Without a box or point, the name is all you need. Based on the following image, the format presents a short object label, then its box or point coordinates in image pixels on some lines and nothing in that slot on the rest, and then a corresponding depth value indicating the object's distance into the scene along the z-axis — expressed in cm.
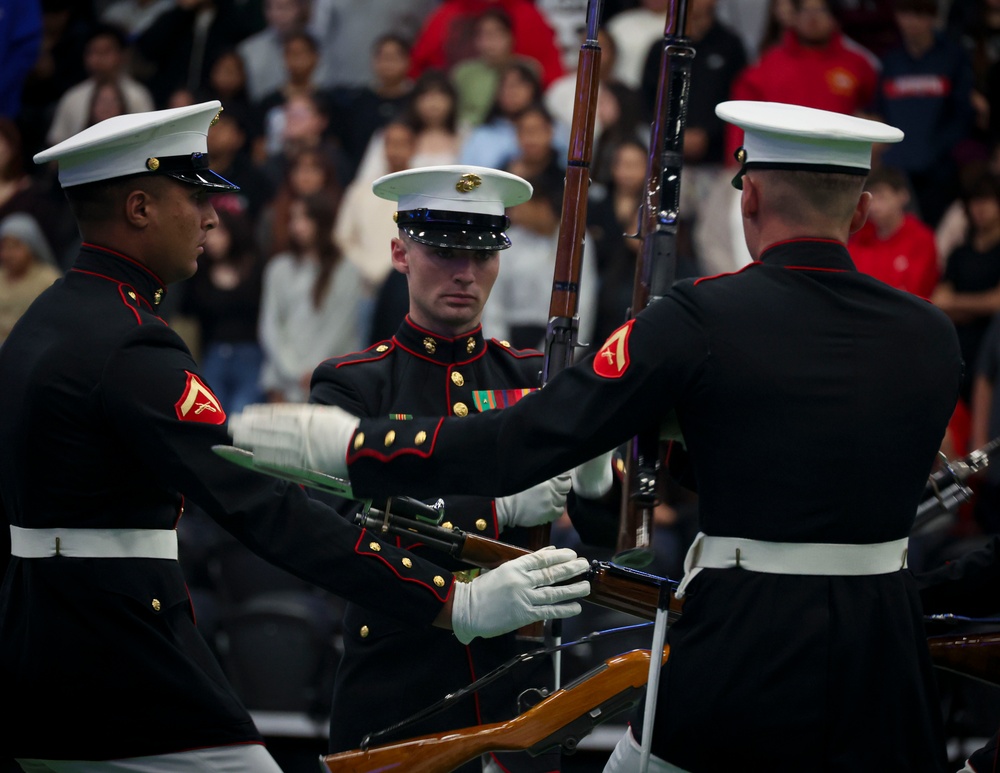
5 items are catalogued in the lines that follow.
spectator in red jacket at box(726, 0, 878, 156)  1517
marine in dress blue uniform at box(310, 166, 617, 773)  671
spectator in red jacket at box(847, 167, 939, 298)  1389
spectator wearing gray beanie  1564
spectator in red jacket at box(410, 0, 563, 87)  1661
